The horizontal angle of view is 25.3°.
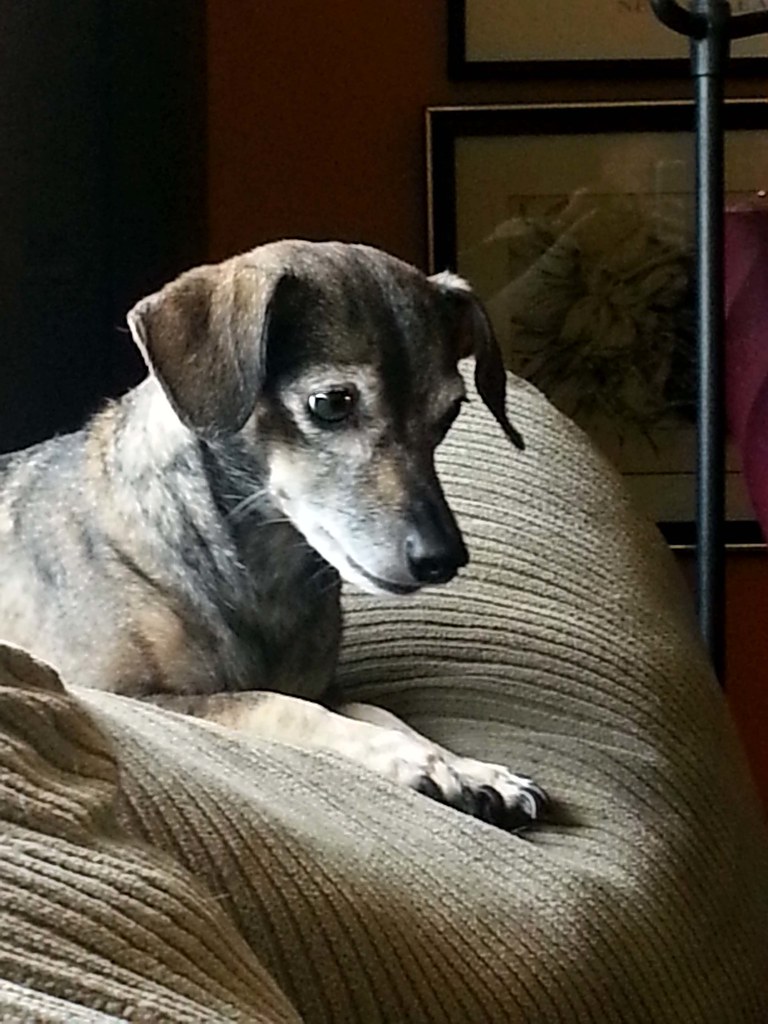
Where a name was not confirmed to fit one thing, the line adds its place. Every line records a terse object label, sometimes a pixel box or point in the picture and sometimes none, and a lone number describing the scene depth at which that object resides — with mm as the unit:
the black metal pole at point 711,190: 1622
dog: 1180
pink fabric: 1623
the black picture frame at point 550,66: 2188
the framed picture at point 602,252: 2203
